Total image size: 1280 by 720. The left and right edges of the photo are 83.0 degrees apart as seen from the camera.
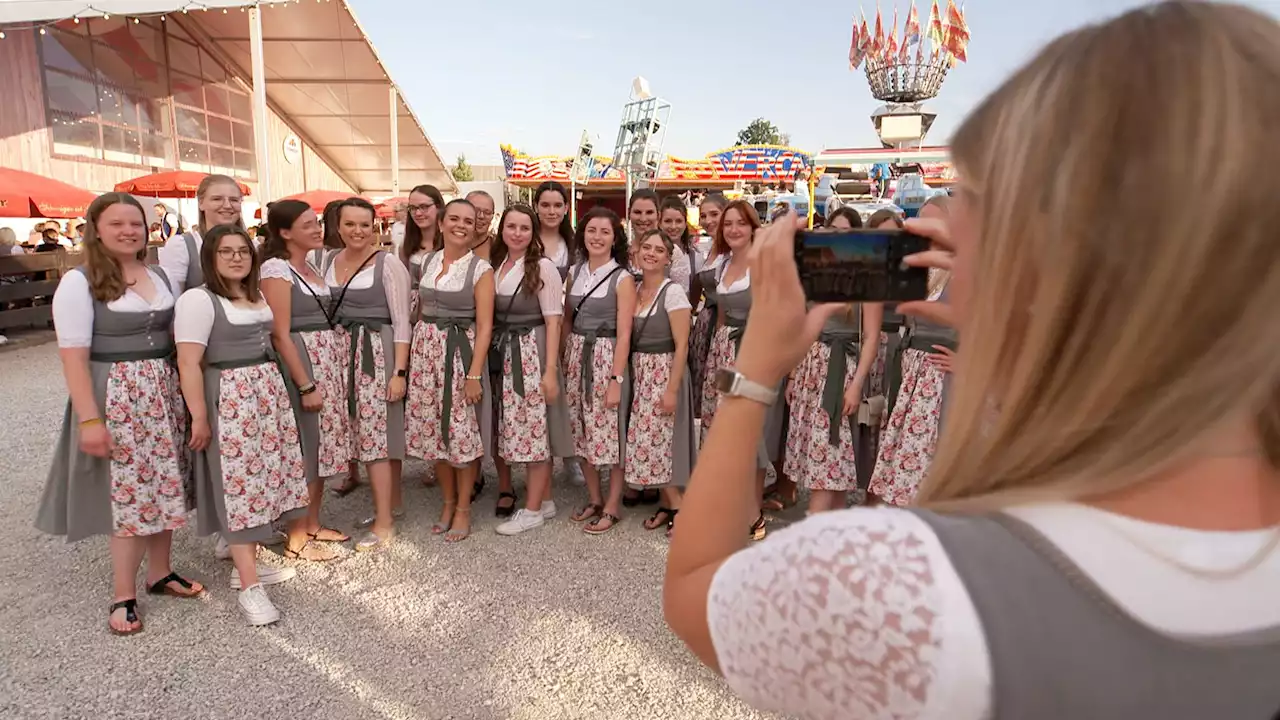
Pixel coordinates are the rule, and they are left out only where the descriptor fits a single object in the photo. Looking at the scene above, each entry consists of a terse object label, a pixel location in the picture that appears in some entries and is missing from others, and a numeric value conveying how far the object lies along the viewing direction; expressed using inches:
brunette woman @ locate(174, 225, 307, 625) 125.6
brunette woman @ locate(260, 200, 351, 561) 146.6
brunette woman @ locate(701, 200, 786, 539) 168.7
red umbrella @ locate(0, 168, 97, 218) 350.6
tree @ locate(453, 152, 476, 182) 1705.2
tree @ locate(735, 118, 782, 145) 3376.0
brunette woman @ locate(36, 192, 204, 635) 118.8
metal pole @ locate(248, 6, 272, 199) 387.5
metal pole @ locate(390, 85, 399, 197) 559.5
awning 361.1
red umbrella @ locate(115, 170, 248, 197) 448.5
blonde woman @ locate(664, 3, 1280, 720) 21.0
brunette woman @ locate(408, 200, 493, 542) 160.2
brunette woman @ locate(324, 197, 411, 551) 159.0
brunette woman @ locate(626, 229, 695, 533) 164.2
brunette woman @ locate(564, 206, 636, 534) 165.2
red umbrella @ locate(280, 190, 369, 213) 556.1
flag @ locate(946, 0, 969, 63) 1450.5
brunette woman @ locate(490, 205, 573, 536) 165.6
